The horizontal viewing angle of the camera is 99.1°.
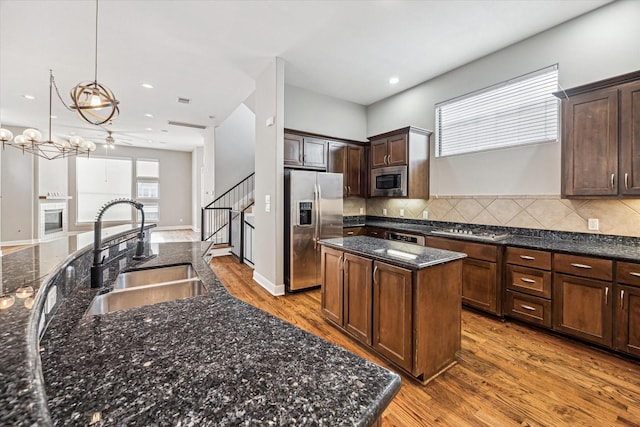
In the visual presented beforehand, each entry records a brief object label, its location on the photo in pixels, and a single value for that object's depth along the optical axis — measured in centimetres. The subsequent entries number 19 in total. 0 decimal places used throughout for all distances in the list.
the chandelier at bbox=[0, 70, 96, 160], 434
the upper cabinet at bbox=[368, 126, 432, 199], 420
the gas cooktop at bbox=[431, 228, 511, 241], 312
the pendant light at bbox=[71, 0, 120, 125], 263
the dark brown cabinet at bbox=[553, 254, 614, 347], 230
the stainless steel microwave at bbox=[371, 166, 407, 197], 428
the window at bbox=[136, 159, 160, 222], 995
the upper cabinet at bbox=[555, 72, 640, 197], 237
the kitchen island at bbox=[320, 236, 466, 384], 195
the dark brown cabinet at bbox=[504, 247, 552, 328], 265
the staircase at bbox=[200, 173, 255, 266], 584
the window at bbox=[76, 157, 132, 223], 913
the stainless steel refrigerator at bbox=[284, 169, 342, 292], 383
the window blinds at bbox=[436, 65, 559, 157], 316
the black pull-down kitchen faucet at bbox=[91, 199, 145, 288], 132
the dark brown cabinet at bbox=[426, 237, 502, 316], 294
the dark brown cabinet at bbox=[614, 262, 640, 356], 217
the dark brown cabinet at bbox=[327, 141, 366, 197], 470
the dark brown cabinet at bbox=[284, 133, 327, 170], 416
